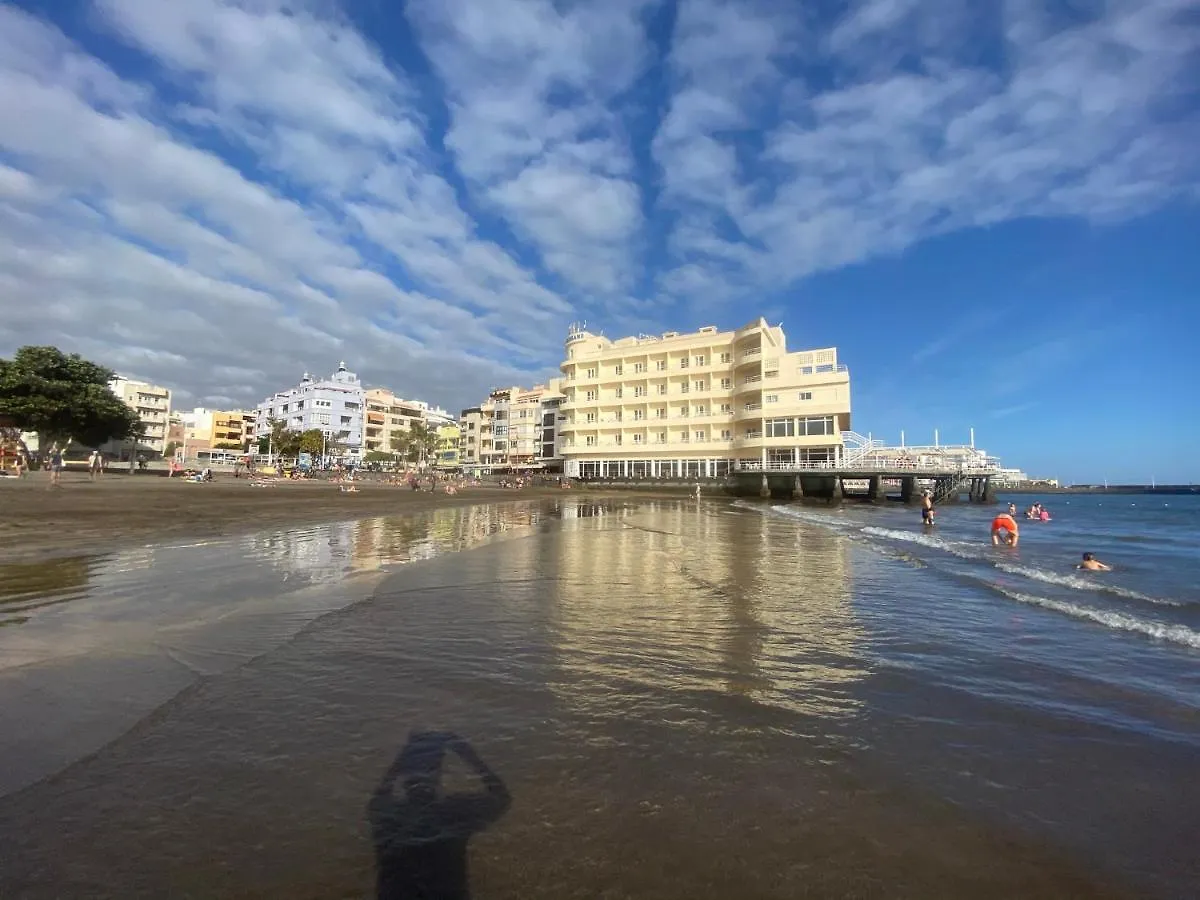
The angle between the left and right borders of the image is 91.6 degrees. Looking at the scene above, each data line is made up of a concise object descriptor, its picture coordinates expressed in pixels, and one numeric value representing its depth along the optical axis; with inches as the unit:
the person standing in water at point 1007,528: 710.5
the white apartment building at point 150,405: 3649.1
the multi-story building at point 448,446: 4761.3
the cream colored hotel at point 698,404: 2175.2
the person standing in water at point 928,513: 1006.8
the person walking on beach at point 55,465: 1123.2
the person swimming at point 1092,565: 515.5
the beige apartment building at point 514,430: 3634.4
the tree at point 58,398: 2039.9
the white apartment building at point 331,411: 4298.7
